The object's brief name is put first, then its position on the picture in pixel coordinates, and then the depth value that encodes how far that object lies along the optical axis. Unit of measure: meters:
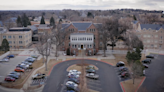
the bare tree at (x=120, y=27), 58.96
